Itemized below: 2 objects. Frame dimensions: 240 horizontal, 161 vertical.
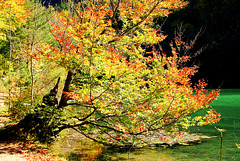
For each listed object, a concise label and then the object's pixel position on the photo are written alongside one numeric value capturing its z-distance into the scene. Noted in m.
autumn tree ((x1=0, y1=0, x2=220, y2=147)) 6.10
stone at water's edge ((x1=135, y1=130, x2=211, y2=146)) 11.05
